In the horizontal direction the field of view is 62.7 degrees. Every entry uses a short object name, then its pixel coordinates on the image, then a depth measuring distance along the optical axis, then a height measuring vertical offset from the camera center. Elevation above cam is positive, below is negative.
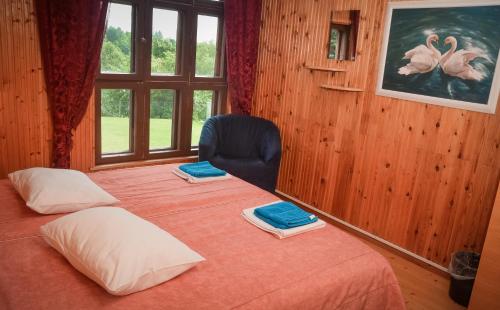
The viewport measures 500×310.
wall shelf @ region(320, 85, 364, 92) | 3.53 -0.10
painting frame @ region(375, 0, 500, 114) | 2.73 +0.04
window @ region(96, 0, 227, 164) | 3.71 -0.15
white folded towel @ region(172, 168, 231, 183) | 2.75 -0.76
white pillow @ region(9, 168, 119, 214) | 2.05 -0.70
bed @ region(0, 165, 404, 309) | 1.49 -0.83
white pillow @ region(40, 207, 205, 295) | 1.49 -0.73
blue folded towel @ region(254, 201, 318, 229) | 2.14 -0.76
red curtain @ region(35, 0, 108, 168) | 3.15 -0.02
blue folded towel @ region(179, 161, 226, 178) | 2.80 -0.72
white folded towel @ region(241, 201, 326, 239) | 2.09 -0.80
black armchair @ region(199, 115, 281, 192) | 3.86 -0.77
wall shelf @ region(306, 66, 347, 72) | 3.67 +0.05
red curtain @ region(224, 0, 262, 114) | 4.22 +0.21
